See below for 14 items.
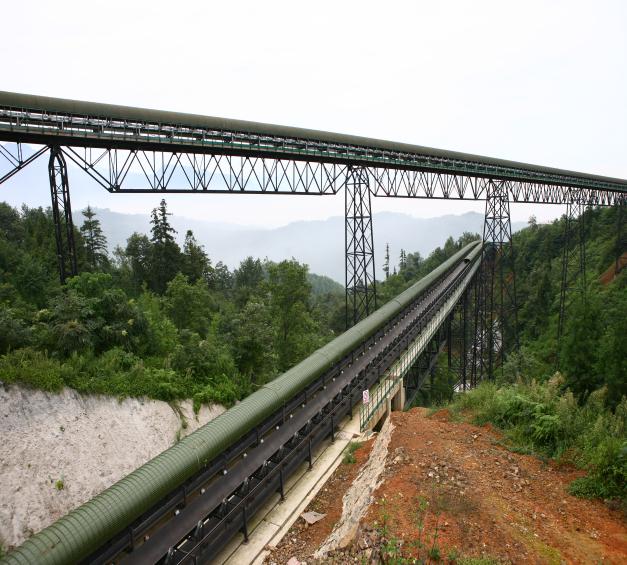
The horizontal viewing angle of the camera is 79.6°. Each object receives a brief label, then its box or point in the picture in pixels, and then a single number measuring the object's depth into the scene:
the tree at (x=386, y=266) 96.39
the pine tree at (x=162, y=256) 34.84
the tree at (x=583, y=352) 25.52
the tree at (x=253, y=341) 18.11
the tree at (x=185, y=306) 21.47
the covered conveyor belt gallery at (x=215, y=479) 6.36
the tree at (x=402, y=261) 97.84
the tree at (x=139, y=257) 36.16
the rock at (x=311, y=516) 9.03
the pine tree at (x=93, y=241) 36.34
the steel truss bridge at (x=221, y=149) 14.27
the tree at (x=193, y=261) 36.72
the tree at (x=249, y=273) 58.97
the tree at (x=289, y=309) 23.91
